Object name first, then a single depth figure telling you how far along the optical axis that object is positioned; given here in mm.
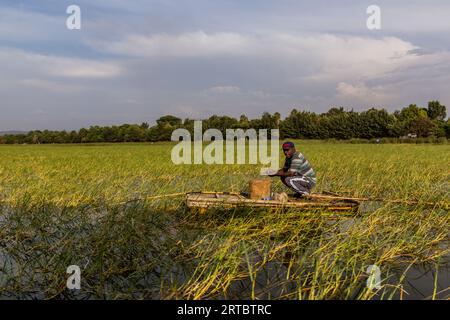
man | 7352
